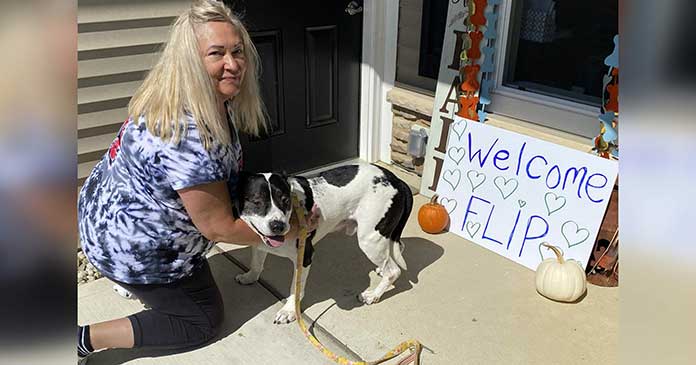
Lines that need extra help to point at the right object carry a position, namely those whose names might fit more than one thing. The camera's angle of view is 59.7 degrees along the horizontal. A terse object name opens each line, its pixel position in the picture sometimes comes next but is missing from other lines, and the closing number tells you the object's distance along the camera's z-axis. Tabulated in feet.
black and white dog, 9.11
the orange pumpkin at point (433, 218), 12.32
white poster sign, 10.80
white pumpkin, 10.01
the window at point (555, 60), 11.46
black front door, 13.20
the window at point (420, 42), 13.70
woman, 7.37
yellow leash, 8.23
